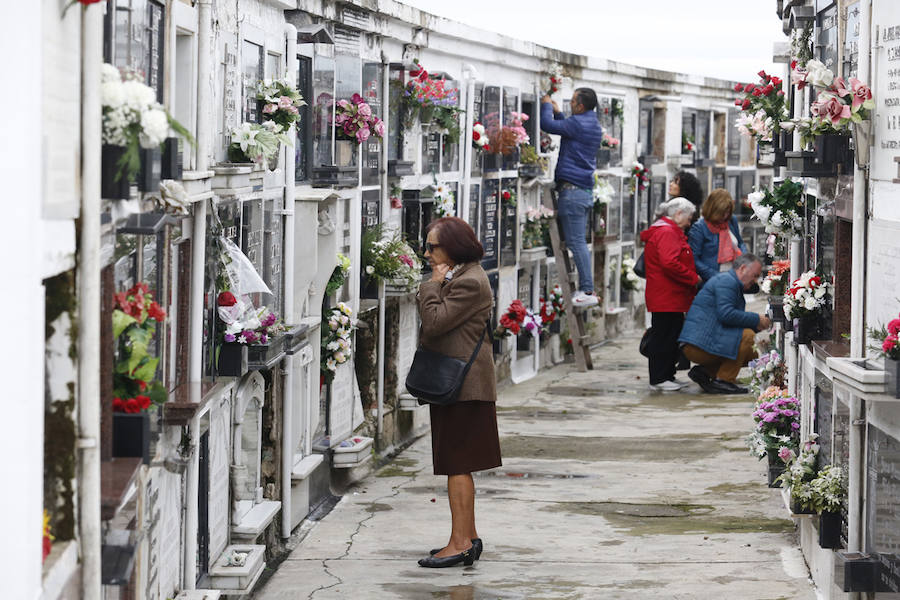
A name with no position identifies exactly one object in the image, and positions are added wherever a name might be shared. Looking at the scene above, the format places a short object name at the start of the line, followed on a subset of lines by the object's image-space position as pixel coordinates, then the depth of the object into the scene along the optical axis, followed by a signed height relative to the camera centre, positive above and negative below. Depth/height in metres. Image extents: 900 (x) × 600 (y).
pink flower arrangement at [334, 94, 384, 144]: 16.46 +0.40
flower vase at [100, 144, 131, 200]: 7.84 +0.02
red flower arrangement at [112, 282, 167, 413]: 8.54 -0.55
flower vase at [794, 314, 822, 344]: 13.27 -0.65
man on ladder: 26.80 +0.15
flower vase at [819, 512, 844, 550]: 11.74 -1.45
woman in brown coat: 13.05 -0.75
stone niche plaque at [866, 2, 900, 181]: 10.18 +0.39
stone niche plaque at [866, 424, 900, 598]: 10.25 -1.20
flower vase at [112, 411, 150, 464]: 8.42 -0.78
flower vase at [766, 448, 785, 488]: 14.67 -1.50
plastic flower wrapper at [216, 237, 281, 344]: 12.15 -0.48
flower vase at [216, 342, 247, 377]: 12.24 -0.77
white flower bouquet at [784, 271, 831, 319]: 13.11 -0.50
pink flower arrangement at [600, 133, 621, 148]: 30.19 +0.53
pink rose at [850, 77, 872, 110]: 10.56 +0.38
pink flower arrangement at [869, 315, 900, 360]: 9.01 -0.49
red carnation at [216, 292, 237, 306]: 12.14 -0.50
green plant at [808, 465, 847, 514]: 11.74 -1.28
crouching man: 22.69 -1.17
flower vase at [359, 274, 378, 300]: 18.30 -0.68
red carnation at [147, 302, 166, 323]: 8.88 -0.42
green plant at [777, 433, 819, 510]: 12.42 -1.31
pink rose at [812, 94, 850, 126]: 10.63 +0.33
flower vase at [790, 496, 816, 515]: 12.58 -1.47
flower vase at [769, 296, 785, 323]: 15.11 -0.65
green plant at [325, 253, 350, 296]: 16.51 -0.56
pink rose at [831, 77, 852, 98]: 10.73 +0.41
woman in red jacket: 23.76 -0.75
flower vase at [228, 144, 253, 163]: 12.30 +0.14
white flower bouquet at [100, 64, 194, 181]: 7.80 +0.19
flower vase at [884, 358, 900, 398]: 8.94 -0.60
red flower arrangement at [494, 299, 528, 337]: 23.96 -1.16
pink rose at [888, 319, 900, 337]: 9.00 -0.44
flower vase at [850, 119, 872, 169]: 10.76 +0.21
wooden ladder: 27.28 -1.01
